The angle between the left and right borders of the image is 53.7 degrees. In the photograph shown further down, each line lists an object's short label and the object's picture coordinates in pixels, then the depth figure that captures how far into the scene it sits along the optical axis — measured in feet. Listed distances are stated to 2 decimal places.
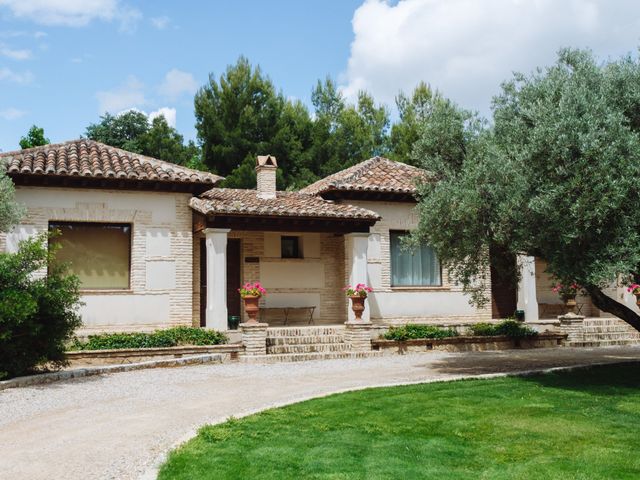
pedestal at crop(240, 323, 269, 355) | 46.55
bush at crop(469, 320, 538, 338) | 54.90
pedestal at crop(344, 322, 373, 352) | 50.03
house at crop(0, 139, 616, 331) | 49.73
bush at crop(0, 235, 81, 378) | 33.58
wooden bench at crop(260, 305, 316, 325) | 58.23
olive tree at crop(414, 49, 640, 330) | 30.07
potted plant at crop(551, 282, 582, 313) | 33.74
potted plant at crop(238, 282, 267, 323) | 47.24
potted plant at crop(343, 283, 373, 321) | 50.88
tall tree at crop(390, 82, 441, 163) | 118.77
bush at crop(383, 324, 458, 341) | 51.39
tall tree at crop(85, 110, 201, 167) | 115.75
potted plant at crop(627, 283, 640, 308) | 34.86
